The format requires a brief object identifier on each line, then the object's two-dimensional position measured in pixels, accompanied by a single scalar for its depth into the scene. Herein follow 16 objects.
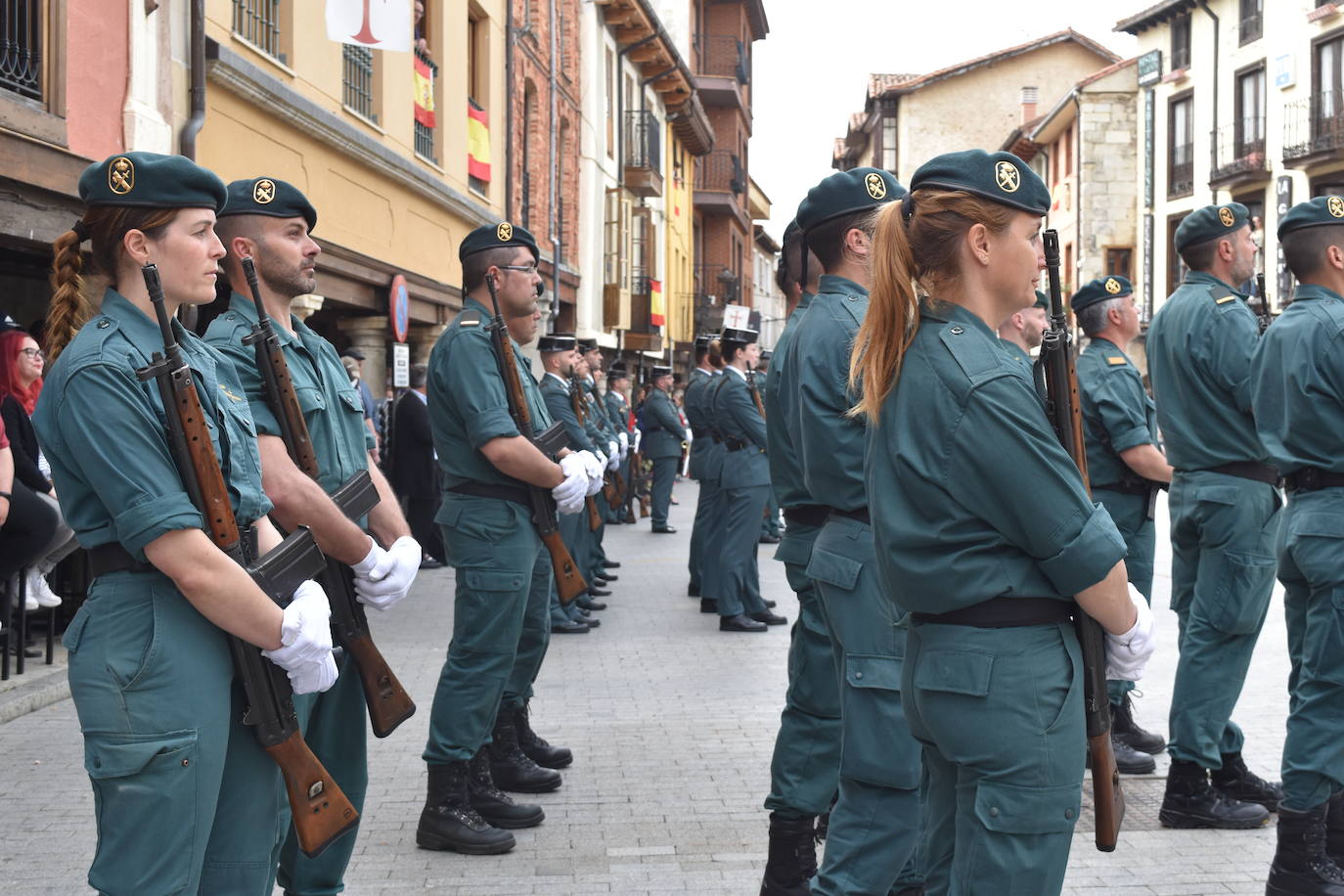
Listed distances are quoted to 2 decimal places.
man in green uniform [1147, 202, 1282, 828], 5.38
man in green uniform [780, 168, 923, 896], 3.82
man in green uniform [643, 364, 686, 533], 18.72
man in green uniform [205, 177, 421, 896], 3.81
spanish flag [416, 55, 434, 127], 16.83
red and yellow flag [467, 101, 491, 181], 19.53
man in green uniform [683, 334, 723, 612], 11.56
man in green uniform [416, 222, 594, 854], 5.17
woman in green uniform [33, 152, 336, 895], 2.84
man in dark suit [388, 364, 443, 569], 13.84
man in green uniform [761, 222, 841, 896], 4.46
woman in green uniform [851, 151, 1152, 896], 2.76
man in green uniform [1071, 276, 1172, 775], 6.37
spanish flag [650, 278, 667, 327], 32.94
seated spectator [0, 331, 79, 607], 8.09
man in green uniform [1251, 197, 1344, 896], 4.55
